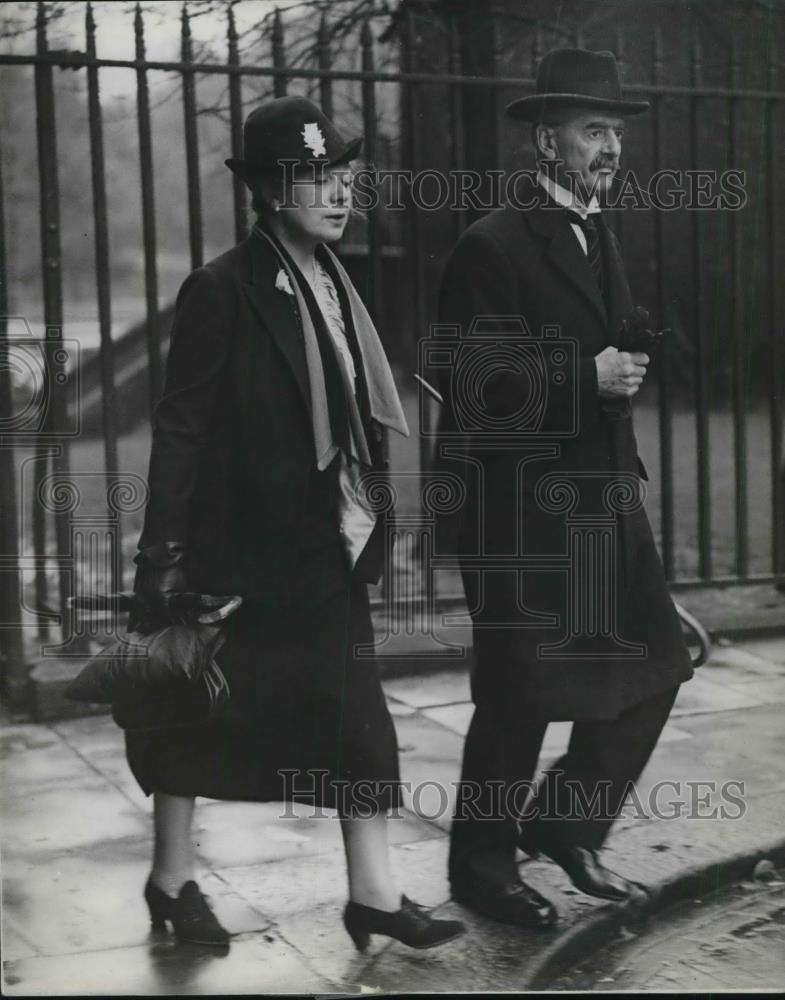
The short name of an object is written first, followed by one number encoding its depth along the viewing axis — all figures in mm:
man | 3607
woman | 3463
